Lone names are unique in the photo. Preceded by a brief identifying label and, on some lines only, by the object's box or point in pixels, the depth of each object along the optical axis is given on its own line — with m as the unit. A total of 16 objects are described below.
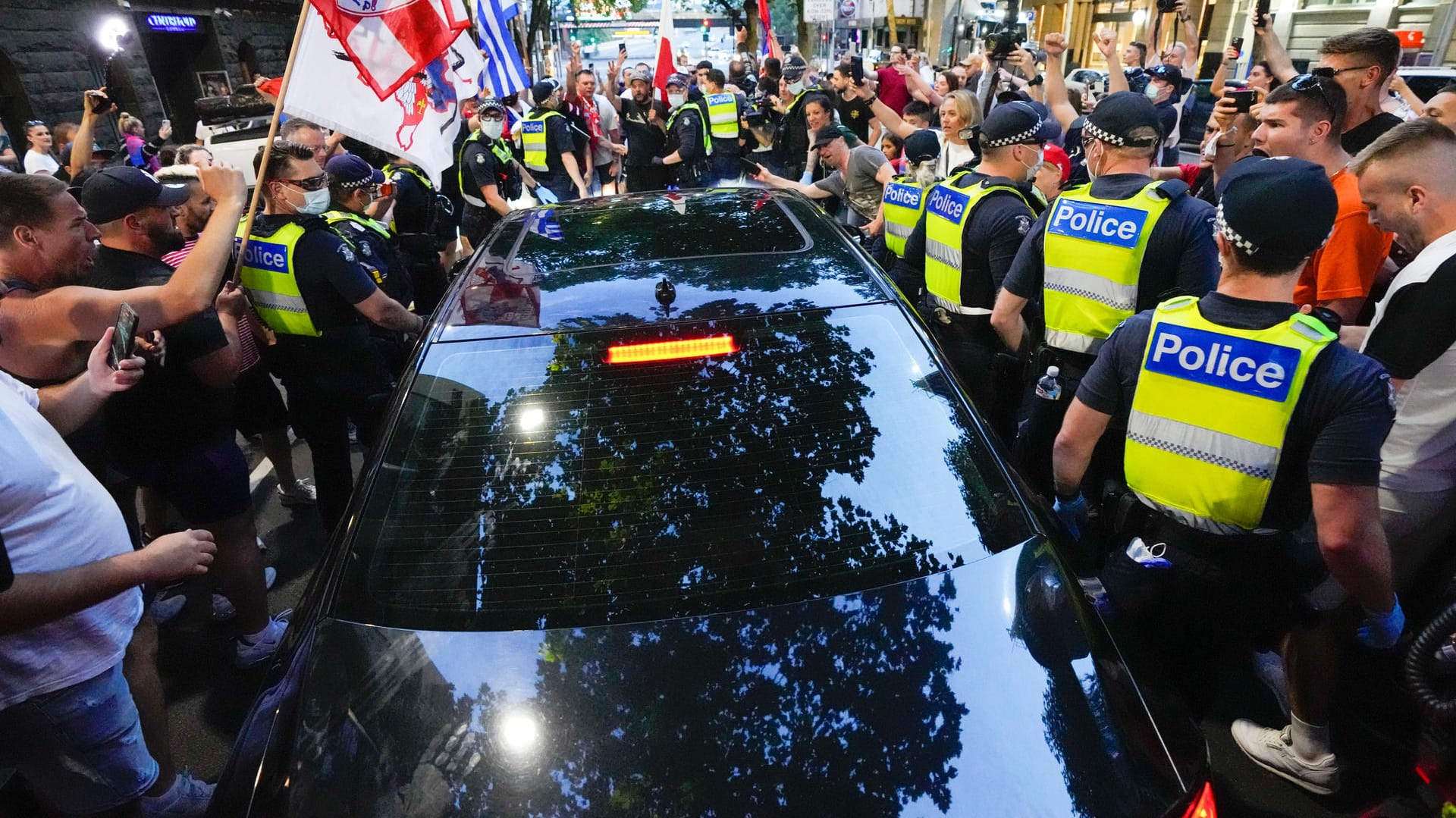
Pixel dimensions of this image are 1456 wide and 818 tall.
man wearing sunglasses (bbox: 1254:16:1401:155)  3.83
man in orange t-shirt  3.01
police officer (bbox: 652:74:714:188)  9.70
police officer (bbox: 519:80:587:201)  9.11
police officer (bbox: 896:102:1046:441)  3.87
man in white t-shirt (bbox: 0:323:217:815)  1.93
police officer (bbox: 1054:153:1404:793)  1.98
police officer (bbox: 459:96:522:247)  7.45
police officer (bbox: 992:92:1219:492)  3.09
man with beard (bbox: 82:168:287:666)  3.01
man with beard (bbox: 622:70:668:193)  10.65
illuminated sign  17.20
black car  1.47
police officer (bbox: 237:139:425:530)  3.53
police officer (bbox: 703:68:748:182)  9.80
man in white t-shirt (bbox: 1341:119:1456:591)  2.40
